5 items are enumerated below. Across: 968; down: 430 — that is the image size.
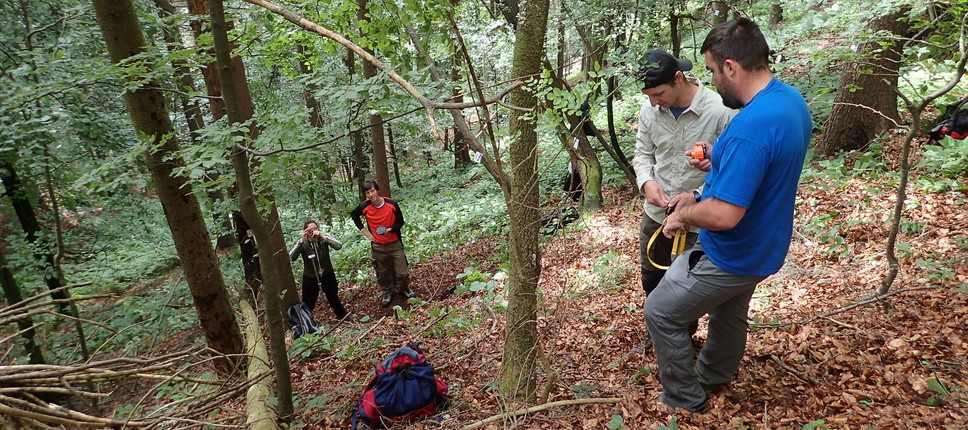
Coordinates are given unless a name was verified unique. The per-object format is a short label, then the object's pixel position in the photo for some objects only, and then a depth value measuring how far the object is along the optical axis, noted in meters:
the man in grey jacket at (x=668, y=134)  2.78
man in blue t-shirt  2.05
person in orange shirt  7.35
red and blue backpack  3.58
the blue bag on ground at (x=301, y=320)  6.29
